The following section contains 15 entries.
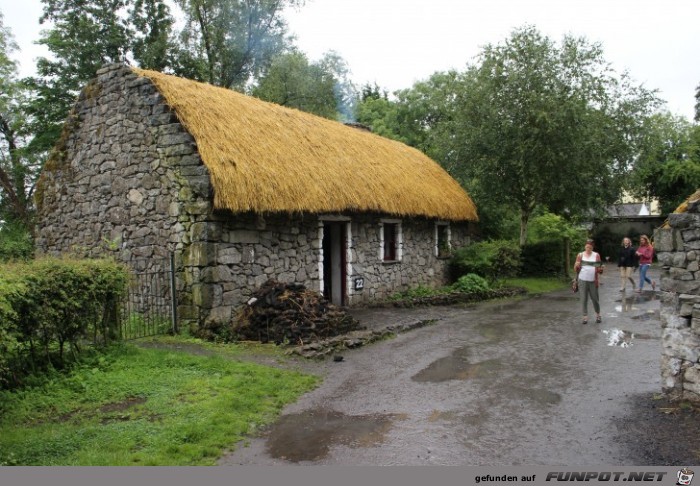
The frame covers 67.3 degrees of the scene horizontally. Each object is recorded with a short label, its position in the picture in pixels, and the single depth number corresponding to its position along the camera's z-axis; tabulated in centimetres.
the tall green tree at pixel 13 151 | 2312
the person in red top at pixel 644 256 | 1588
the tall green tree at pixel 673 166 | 3109
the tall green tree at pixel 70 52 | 2164
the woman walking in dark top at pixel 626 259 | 1530
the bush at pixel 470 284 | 1720
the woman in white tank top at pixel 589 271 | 1134
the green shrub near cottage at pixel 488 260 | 1838
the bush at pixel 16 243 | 1819
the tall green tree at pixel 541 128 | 1986
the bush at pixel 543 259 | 2206
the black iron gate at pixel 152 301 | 1045
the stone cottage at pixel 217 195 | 1047
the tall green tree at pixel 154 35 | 2358
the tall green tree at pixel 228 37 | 2458
